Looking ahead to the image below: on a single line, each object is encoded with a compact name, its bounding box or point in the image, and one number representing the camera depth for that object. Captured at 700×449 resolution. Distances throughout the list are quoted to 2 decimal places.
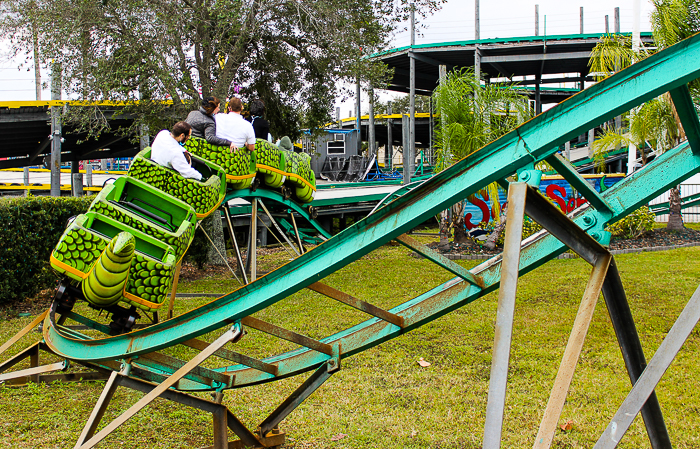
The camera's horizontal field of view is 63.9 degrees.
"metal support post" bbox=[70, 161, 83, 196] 18.08
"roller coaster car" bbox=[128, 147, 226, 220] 5.64
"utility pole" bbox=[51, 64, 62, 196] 12.41
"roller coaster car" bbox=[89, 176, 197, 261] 4.84
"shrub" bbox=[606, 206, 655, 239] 13.30
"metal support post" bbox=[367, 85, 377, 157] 27.95
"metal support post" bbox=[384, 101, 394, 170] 32.75
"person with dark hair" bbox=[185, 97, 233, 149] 7.29
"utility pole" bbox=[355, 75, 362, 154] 30.09
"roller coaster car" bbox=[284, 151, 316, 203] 8.87
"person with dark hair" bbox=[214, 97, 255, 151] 7.39
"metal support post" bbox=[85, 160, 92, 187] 25.58
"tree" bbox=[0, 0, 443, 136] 9.84
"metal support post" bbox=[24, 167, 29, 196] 23.56
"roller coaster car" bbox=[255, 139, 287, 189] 8.20
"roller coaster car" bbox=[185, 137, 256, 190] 7.05
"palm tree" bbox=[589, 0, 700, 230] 10.98
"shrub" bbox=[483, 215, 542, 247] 12.55
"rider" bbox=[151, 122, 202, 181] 6.00
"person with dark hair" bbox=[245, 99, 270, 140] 8.42
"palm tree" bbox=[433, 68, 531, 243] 11.85
